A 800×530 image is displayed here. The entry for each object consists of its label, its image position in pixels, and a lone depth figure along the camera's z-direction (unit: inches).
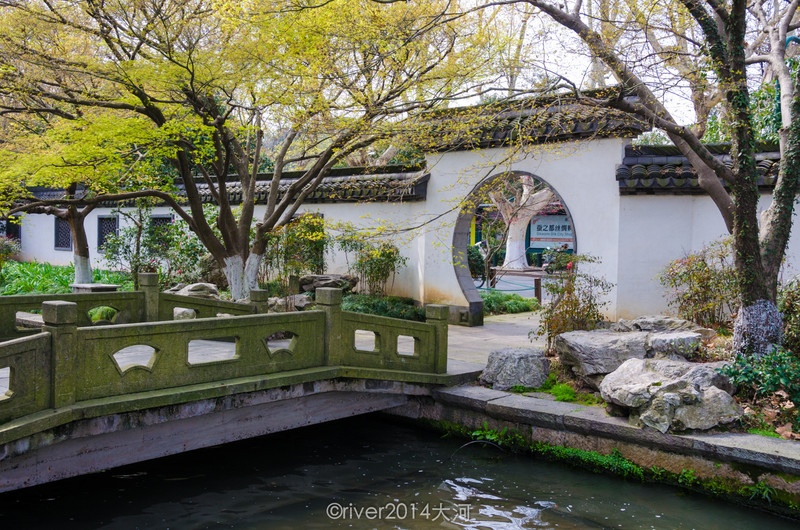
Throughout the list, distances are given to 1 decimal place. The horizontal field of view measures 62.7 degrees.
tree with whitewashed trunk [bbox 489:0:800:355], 258.5
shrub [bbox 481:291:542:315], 550.6
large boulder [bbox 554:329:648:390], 278.4
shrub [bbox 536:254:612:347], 329.4
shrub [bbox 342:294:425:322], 472.1
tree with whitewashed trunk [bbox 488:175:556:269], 855.3
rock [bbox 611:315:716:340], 305.9
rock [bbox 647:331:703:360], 275.7
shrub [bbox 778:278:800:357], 267.6
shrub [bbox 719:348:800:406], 237.3
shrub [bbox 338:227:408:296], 506.3
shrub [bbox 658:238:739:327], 324.5
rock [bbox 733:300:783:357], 257.9
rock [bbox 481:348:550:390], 298.6
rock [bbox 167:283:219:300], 411.0
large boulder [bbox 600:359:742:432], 232.5
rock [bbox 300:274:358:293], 527.2
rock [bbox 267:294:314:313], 452.5
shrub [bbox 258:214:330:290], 510.3
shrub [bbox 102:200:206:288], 564.1
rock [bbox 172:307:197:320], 329.7
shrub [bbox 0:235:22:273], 711.2
